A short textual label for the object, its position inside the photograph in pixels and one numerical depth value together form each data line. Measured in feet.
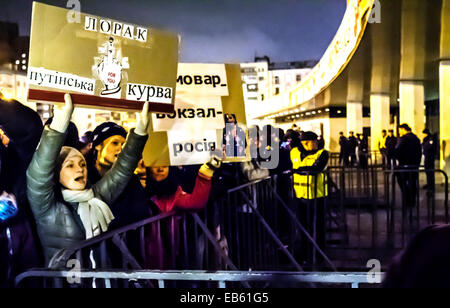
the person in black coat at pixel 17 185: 11.90
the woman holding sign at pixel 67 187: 11.80
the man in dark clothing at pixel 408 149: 32.55
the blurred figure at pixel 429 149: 43.37
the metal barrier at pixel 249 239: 11.82
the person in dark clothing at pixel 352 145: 64.96
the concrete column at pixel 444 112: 46.52
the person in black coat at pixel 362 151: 60.56
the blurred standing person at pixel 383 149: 58.06
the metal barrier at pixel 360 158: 60.40
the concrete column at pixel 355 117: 92.73
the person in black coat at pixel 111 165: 13.76
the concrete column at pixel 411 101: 60.75
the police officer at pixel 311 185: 22.15
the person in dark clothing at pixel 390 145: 50.03
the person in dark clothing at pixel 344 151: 64.64
